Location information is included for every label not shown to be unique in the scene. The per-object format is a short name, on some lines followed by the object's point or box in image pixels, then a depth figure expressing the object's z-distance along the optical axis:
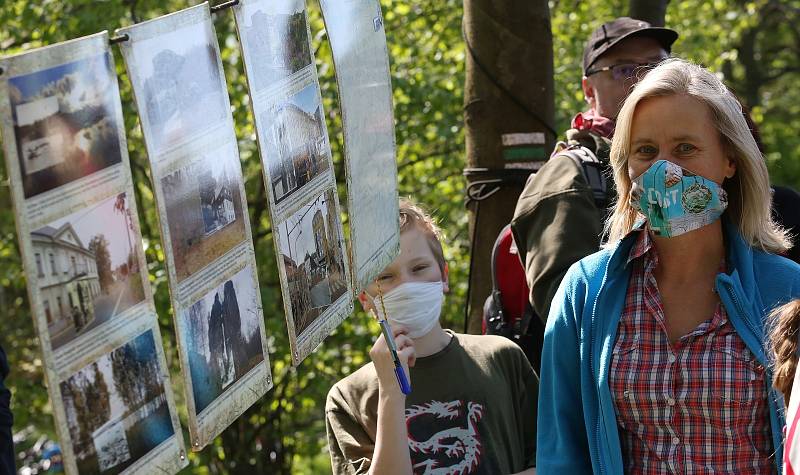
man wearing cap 3.72
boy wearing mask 3.65
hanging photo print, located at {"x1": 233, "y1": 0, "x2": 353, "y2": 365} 2.62
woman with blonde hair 2.87
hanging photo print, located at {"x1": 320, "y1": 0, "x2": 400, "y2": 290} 3.04
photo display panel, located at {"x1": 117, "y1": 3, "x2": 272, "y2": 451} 2.20
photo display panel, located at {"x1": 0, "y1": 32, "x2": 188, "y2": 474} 1.86
